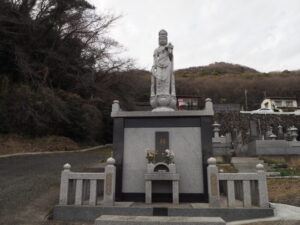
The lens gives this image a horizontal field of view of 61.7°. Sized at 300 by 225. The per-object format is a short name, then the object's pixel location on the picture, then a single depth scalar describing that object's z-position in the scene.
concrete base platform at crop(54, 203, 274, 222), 4.98
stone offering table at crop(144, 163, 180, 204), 5.93
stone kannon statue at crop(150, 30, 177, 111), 7.66
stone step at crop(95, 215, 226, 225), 3.54
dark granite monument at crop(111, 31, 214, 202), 6.40
